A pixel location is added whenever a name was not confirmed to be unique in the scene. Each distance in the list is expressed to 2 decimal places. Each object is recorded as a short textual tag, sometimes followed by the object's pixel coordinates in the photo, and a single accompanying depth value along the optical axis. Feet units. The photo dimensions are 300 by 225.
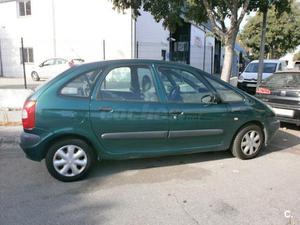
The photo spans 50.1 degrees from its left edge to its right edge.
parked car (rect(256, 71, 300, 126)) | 22.89
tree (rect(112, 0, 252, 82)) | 28.63
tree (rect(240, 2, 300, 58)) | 101.55
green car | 13.78
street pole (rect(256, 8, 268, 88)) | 33.22
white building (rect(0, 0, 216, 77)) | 57.88
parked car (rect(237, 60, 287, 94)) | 45.52
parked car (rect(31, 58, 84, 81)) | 59.77
